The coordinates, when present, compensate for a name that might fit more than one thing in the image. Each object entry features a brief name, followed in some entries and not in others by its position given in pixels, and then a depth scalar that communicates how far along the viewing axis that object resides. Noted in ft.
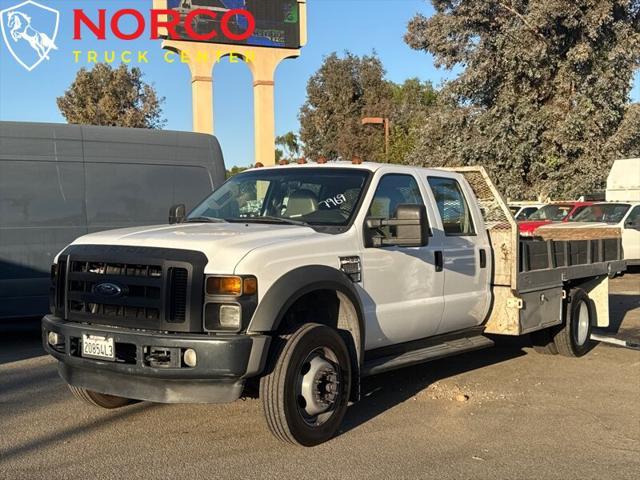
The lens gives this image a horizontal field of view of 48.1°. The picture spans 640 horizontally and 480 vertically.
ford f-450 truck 14.20
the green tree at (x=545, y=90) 65.21
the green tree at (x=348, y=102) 124.57
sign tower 81.41
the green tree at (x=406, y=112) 102.94
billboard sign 81.10
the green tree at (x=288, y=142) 247.09
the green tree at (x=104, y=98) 97.33
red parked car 58.41
